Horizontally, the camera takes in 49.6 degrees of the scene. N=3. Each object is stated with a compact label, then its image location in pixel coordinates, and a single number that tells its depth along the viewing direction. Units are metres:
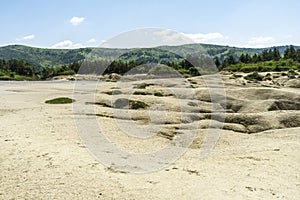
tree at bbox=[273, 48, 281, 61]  95.59
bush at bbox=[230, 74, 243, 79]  59.62
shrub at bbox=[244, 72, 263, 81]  58.65
